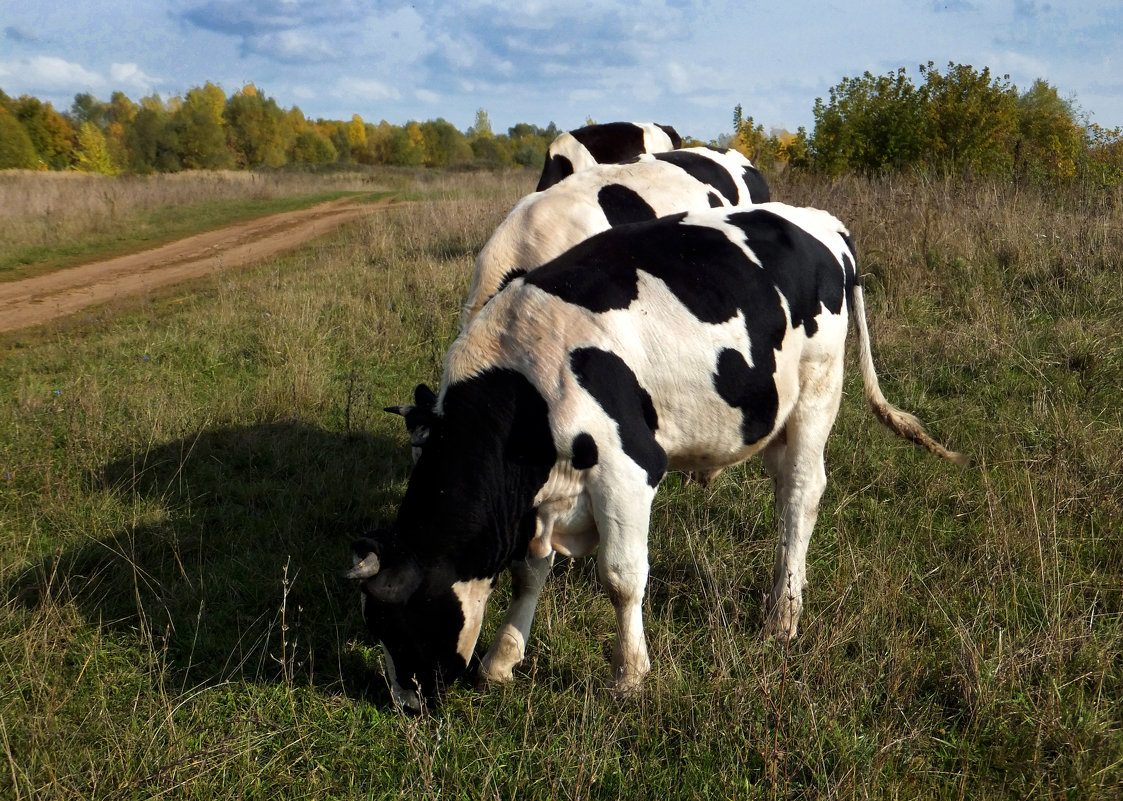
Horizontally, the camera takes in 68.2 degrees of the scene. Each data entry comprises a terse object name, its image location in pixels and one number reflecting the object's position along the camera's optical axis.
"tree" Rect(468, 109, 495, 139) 102.87
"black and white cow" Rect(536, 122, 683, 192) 9.46
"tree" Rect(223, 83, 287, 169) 58.50
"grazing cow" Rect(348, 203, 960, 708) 3.27
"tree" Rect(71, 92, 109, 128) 73.38
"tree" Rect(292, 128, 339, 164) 67.38
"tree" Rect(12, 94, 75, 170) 48.34
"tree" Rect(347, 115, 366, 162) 79.94
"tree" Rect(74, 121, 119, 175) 47.66
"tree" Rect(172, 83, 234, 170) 48.62
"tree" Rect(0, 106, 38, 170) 38.41
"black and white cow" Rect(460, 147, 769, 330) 5.20
